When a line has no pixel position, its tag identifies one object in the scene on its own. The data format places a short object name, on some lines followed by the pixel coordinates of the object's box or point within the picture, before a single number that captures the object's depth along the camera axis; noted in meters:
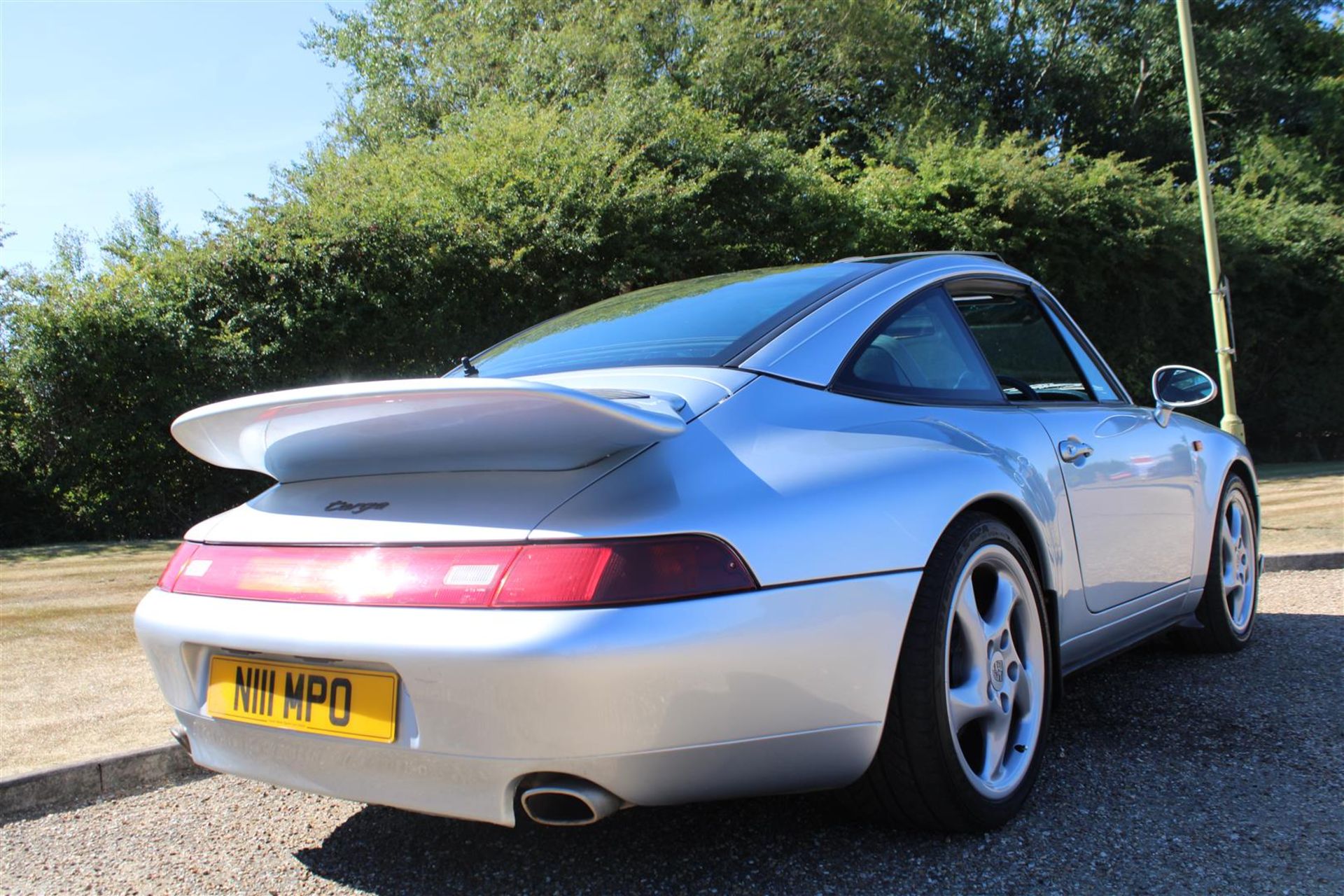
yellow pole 9.79
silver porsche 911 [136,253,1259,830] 1.97
